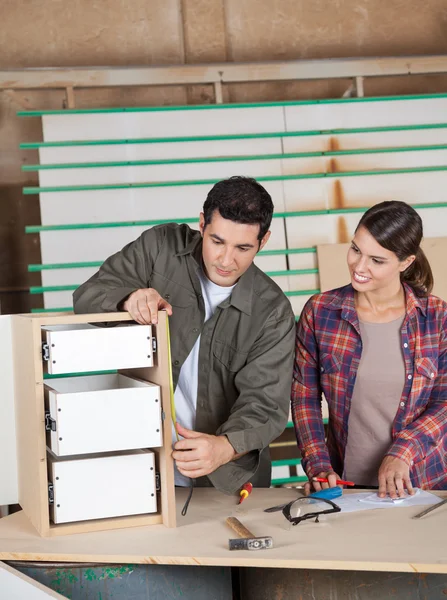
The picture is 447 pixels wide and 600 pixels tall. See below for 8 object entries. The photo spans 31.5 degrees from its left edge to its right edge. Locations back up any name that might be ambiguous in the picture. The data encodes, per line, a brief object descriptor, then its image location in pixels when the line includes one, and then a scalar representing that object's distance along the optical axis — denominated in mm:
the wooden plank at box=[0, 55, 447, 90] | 4023
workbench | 1620
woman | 2184
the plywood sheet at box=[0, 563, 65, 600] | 1609
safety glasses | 1877
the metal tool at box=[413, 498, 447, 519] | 1889
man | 2006
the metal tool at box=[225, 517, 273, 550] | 1692
